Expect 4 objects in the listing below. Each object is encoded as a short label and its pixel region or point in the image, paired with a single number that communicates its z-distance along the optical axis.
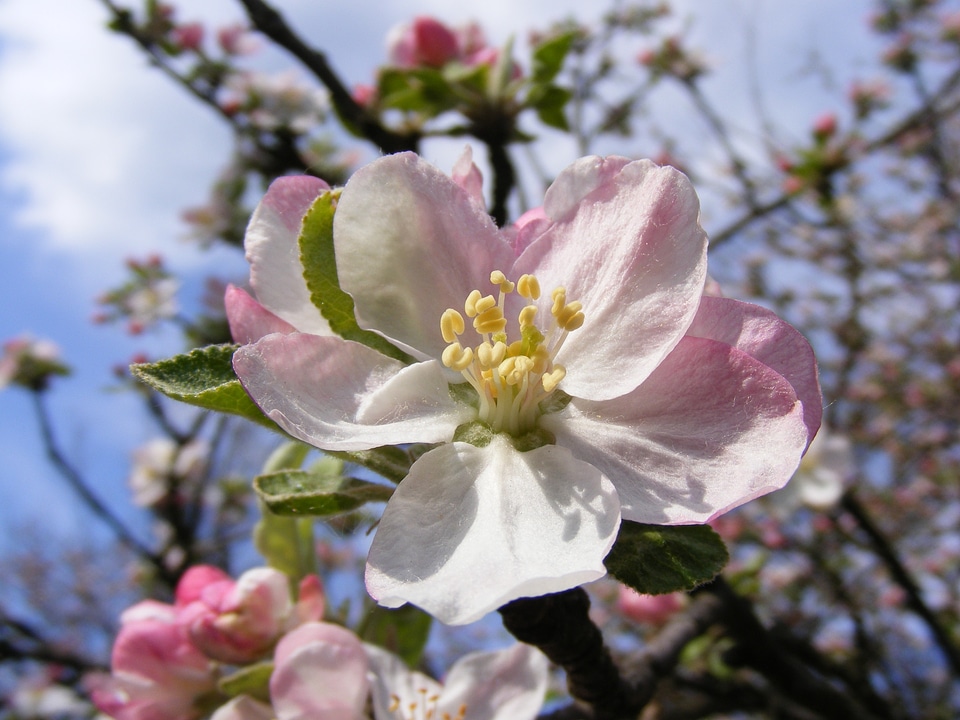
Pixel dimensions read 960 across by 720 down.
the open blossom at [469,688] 0.11
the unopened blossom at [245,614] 0.10
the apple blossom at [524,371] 0.06
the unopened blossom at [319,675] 0.09
